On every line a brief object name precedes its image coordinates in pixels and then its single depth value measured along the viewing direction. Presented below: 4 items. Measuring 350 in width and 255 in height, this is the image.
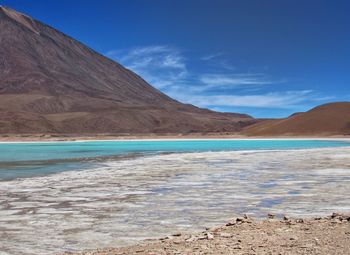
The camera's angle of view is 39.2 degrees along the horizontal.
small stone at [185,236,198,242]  6.05
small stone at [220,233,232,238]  6.17
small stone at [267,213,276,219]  7.88
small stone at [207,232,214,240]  6.05
